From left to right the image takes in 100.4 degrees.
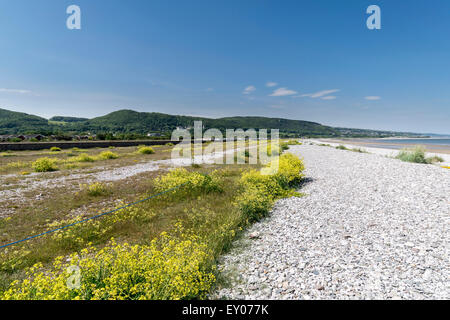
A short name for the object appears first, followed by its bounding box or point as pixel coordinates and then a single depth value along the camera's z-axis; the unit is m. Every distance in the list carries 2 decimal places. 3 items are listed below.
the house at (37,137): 46.65
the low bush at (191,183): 9.68
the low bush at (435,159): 18.83
